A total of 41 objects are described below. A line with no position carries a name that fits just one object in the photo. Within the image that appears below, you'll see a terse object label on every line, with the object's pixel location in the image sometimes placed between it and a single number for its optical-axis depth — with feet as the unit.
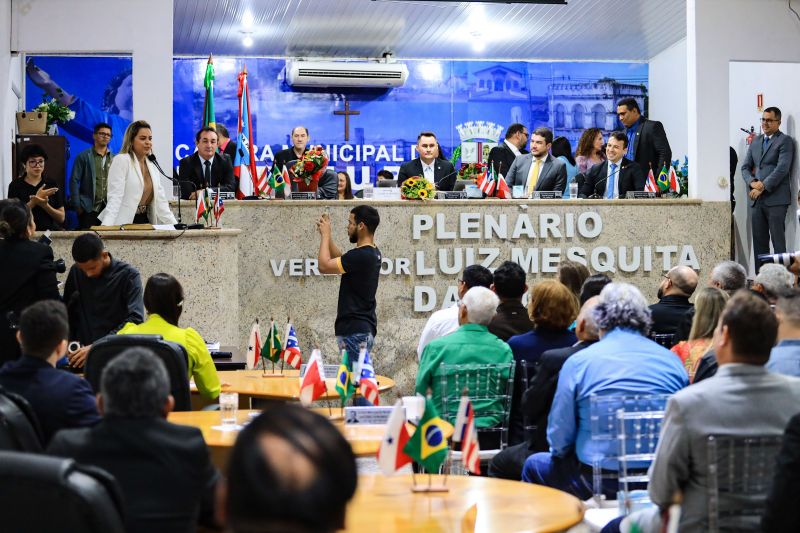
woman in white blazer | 26.48
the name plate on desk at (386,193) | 32.73
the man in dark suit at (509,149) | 38.63
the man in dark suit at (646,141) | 35.83
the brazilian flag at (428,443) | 10.40
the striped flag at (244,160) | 31.89
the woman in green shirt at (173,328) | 16.71
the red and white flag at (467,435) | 11.02
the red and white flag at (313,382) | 15.23
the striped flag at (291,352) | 19.53
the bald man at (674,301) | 21.29
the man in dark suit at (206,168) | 31.60
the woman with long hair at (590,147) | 39.88
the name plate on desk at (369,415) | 14.26
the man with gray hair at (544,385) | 15.01
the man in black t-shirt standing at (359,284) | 24.49
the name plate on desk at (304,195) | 31.96
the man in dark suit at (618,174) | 34.35
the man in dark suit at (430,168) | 35.35
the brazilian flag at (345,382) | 14.82
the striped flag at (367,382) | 15.29
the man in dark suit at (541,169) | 34.42
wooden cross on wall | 53.00
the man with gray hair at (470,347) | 17.03
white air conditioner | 51.60
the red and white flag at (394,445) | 10.43
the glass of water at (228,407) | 14.05
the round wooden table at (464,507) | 9.43
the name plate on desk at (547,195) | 33.53
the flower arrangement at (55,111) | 35.18
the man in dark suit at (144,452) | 8.72
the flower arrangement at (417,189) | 32.27
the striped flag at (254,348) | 20.45
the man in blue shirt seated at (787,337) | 12.50
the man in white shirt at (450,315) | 21.54
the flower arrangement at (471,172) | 35.48
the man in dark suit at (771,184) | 39.83
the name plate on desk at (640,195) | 33.91
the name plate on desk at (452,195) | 33.12
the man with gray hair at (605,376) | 13.42
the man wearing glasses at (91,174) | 33.22
